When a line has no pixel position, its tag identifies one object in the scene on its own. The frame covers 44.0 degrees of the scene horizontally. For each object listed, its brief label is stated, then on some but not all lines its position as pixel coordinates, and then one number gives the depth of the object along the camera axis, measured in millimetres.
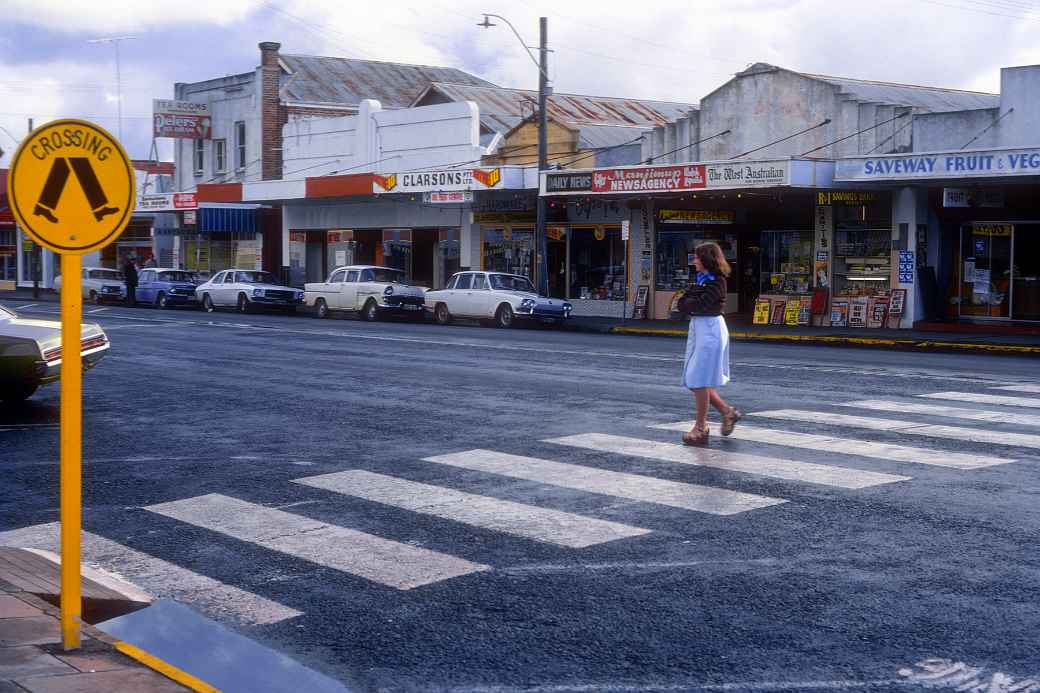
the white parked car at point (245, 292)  40406
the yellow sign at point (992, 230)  28453
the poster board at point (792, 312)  31250
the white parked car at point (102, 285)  46906
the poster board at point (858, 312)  30219
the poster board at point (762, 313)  31781
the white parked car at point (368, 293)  36031
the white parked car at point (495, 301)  32188
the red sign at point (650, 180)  31328
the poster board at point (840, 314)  30625
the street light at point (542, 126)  34250
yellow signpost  5395
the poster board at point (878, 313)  29719
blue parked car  44469
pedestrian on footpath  45812
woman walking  10641
